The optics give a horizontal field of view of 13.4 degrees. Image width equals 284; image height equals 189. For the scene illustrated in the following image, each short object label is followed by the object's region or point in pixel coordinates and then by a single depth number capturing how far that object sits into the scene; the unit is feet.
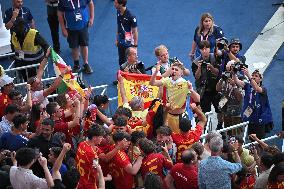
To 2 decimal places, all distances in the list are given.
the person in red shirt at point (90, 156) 43.67
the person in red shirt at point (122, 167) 44.40
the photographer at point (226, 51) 61.85
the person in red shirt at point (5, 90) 56.18
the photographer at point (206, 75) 63.15
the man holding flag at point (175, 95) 55.11
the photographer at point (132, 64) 62.62
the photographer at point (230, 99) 58.81
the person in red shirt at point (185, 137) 48.45
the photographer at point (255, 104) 57.16
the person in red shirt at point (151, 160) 44.67
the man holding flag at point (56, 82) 57.11
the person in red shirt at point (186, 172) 43.57
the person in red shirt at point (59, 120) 50.77
